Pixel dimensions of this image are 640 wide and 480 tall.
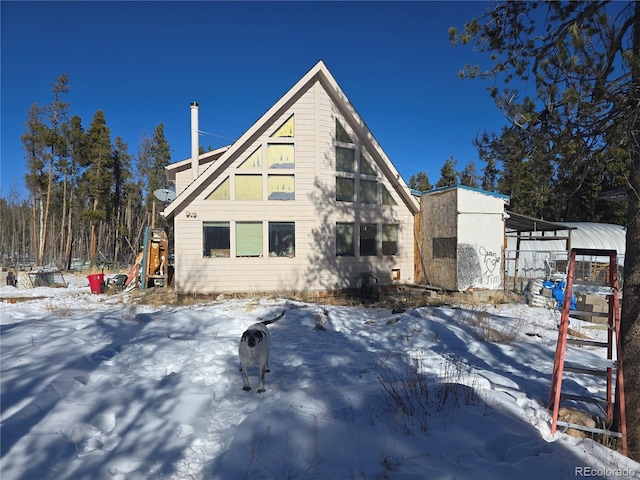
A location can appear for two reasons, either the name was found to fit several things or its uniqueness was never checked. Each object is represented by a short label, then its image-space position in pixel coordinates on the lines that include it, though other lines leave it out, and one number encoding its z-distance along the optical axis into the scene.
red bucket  15.65
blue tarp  12.62
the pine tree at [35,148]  28.17
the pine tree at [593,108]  3.71
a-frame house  13.68
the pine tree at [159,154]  41.44
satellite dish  16.56
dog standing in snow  5.04
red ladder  3.69
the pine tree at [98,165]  30.25
